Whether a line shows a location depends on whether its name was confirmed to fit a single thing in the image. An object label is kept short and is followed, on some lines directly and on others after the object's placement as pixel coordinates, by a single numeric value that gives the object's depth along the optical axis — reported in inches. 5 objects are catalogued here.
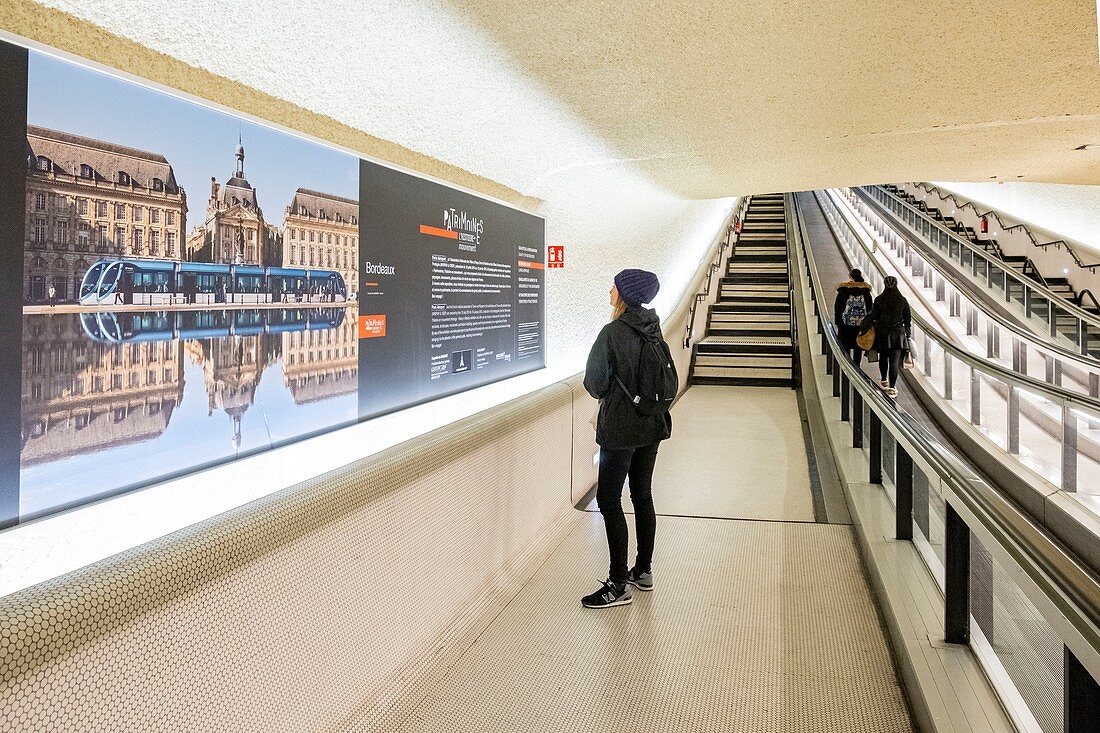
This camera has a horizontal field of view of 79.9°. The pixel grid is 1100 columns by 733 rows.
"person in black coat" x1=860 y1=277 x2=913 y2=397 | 275.0
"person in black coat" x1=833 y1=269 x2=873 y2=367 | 299.4
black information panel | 91.9
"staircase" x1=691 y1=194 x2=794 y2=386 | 362.6
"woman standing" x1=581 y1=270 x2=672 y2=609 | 113.9
